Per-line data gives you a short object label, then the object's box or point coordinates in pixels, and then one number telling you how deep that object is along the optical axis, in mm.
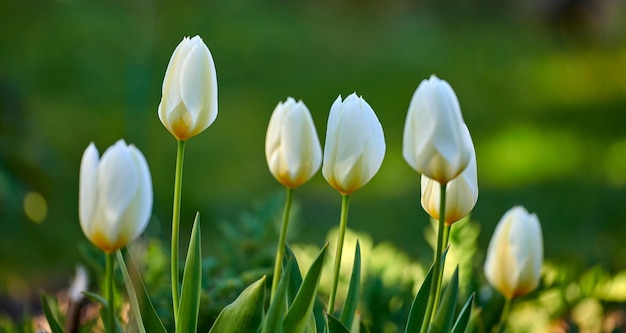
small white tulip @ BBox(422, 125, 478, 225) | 1625
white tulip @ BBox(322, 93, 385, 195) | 1599
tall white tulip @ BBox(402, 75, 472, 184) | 1551
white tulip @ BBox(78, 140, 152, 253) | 1541
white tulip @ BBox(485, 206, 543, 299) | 1703
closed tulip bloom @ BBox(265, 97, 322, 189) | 1597
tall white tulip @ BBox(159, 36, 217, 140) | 1599
